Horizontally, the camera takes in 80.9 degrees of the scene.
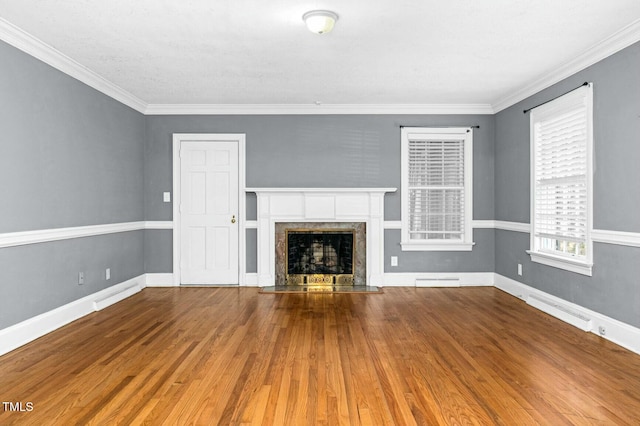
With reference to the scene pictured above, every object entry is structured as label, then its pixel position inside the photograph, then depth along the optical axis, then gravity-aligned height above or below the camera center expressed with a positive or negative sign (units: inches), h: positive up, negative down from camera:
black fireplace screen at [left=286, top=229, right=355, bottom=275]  219.8 -23.9
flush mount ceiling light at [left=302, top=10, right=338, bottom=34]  111.5 +56.8
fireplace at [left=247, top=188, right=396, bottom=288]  216.2 -5.7
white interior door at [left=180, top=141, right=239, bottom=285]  220.5 -4.8
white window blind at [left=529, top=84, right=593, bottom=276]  144.8 +12.0
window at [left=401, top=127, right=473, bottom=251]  219.9 +12.6
